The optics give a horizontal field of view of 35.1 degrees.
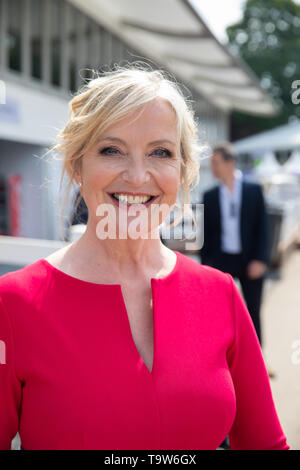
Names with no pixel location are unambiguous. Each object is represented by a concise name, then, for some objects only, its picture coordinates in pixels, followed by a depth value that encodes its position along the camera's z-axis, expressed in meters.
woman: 1.13
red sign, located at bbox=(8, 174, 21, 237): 9.96
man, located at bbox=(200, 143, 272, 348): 4.04
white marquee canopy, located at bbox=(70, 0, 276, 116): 9.38
